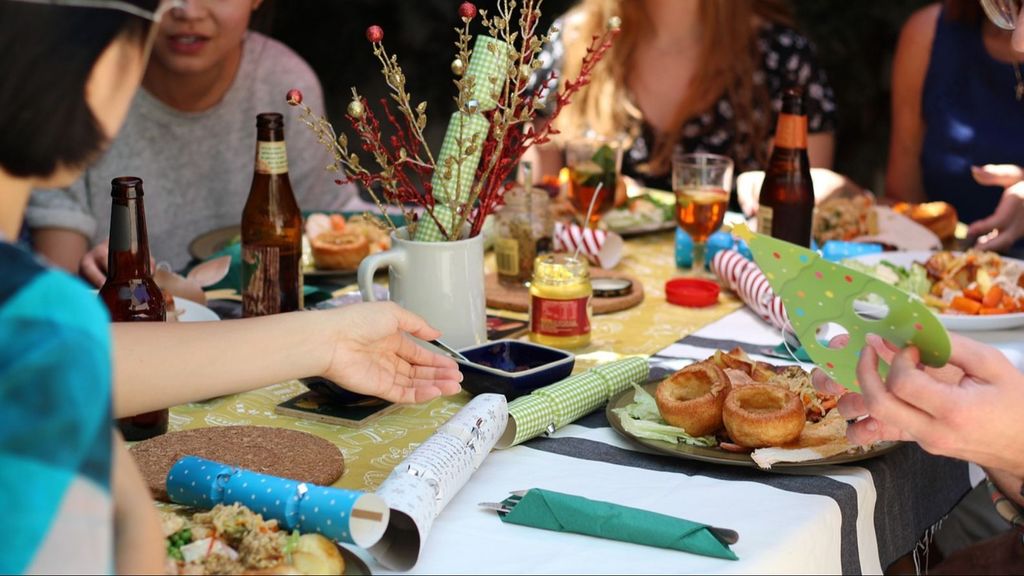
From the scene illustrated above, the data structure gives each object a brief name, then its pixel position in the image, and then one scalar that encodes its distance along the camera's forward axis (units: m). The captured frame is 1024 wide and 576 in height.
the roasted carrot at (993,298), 2.10
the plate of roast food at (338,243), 2.45
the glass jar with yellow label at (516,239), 2.37
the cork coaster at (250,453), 1.41
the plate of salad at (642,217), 2.83
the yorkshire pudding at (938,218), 2.81
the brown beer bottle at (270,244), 1.98
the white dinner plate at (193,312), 1.98
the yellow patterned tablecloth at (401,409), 1.53
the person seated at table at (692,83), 3.76
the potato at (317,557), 1.12
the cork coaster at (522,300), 2.25
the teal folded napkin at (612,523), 1.22
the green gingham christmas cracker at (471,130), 1.86
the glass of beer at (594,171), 2.78
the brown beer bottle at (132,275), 1.55
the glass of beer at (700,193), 2.42
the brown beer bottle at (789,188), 2.34
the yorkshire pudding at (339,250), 2.45
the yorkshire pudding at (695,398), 1.51
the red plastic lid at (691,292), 2.28
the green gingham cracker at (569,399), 1.53
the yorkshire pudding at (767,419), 1.44
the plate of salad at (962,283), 2.02
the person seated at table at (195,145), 2.98
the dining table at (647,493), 1.22
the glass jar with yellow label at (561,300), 1.99
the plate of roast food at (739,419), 1.45
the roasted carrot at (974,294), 2.13
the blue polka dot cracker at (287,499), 1.16
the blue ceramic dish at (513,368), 1.70
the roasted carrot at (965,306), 2.11
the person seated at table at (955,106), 3.47
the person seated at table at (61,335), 0.83
